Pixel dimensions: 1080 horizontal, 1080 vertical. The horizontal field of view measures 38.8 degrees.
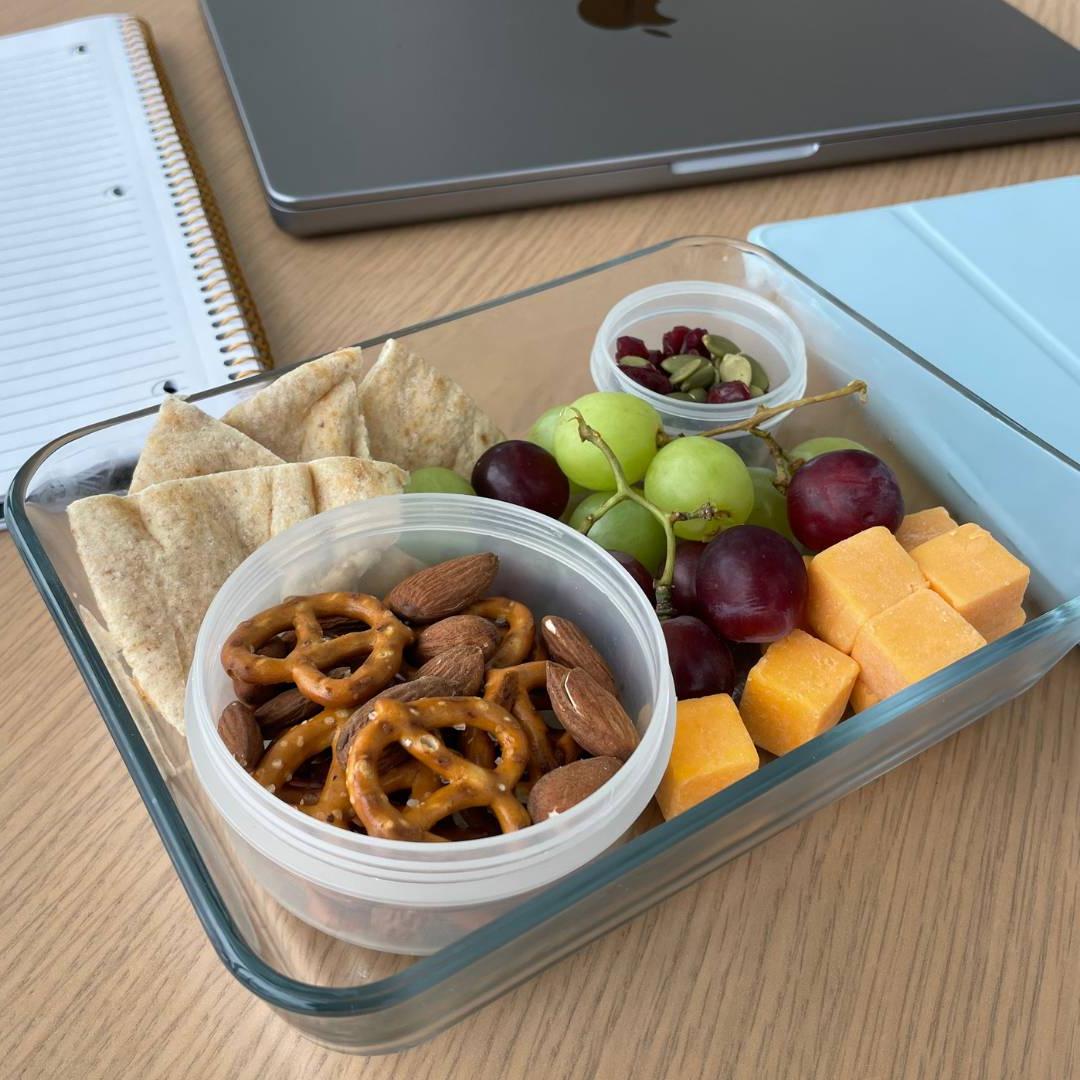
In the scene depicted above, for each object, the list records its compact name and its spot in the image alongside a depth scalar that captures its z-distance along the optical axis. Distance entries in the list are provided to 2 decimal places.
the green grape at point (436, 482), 0.33
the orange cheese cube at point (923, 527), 0.33
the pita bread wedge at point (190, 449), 0.32
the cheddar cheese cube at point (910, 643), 0.29
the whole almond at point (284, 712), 0.28
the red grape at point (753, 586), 0.30
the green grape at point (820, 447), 0.35
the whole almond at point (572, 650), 0.29
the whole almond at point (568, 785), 0.26
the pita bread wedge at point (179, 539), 0.30
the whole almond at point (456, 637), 0.28
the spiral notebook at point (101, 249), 0.39
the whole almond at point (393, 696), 0.26
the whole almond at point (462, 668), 0.28
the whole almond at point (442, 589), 0.29
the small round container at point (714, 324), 0.37
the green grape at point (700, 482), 0.33
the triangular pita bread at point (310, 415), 0.33
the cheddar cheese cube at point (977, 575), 0.31
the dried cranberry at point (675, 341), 0.37
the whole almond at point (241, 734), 0.27
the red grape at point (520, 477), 0.33
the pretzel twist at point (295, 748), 0.27
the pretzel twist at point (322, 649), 0.27
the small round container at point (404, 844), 0.25
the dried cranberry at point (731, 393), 0.35
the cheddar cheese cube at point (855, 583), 0.30
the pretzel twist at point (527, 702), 0.28
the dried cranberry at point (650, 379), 0.36
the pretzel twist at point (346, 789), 0.26
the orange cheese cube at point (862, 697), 0.30
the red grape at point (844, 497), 0.32
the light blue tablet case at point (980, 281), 0.39
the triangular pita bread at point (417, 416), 0.35
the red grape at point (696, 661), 0.30
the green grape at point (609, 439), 0.34
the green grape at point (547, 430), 0.35
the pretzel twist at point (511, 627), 0.29
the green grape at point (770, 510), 0.34
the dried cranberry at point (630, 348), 0.37
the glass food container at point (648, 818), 0.25
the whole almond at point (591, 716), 0.27
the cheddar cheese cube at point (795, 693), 0.30
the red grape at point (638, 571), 0.32
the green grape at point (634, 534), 0.33
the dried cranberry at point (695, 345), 0.37
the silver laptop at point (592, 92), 0.44
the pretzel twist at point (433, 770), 0.25
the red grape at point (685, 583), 0.32
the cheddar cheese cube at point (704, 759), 0.28
